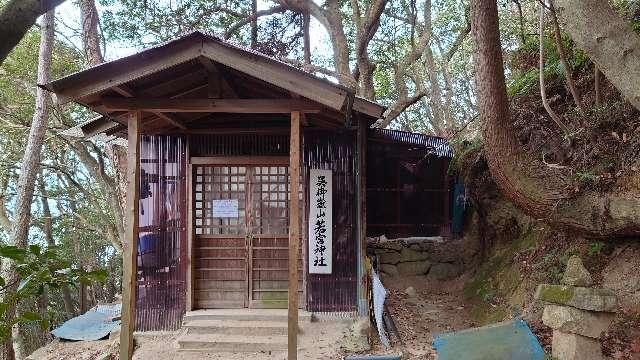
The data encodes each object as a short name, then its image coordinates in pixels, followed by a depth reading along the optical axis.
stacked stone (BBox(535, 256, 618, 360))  3.99
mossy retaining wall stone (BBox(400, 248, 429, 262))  9.88
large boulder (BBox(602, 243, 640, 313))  4.71
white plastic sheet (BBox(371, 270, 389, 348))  6.49
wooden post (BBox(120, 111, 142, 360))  5.34
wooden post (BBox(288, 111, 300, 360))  5.22
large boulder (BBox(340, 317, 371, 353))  6.54
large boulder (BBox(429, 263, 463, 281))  9.60
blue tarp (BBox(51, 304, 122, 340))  8.43
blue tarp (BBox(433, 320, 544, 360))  4.28
